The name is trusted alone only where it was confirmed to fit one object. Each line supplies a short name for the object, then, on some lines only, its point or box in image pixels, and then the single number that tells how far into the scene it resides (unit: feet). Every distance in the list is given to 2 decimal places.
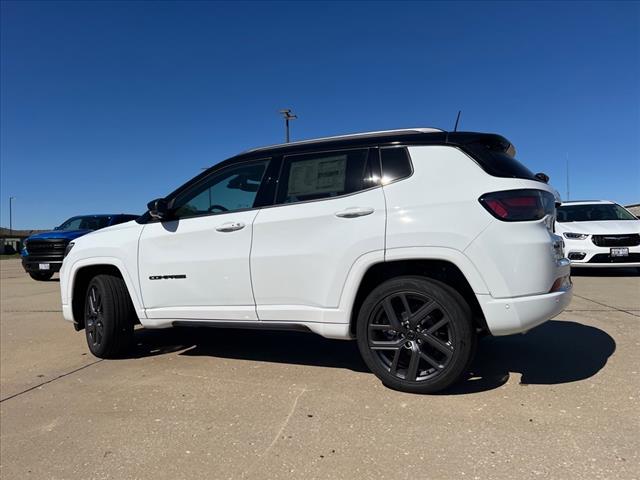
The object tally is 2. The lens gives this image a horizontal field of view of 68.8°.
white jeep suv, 9.82
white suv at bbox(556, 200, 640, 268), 29.25
